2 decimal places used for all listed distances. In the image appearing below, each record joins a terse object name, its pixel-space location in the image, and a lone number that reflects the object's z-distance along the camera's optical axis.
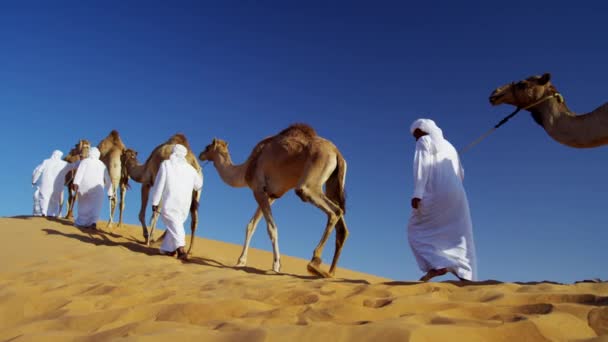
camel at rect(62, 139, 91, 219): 12.98
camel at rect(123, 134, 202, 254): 11.55
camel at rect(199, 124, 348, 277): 8.06
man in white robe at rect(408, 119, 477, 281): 5.81
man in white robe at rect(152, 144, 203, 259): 9.20
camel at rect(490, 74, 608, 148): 6.12
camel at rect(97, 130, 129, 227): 15.23
